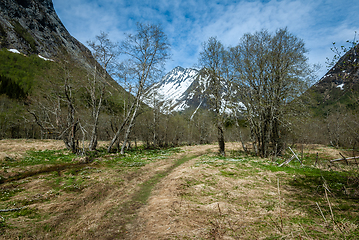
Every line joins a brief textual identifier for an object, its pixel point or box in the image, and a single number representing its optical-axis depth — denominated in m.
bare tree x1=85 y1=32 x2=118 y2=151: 18.34
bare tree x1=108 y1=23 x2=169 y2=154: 19.59
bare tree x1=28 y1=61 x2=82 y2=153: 16.47
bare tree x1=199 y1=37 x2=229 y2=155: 17.50
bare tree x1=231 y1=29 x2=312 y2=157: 14.88
